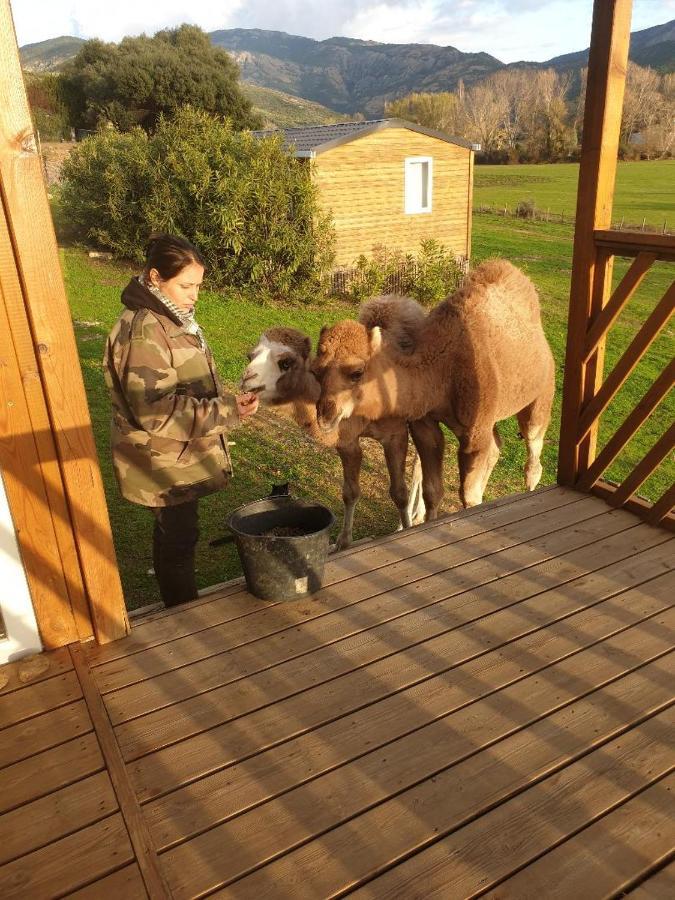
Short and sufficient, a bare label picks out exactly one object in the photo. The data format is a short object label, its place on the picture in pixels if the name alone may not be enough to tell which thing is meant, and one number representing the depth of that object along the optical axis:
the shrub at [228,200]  14.23
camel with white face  3.92
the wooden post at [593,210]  3.41
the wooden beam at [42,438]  2.44
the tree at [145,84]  36.16
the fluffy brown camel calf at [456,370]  3.96
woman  2.71
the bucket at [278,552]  3.13
